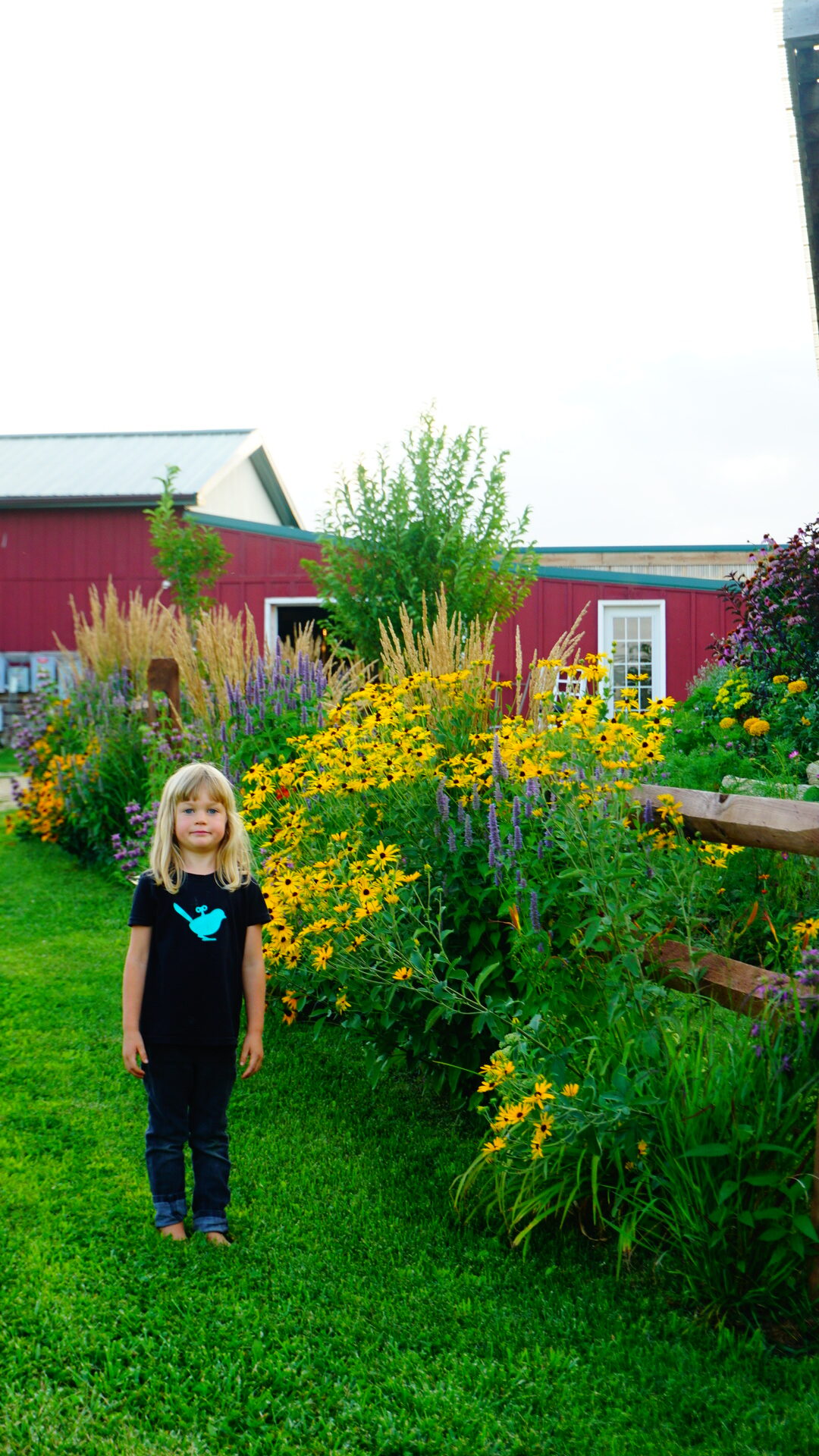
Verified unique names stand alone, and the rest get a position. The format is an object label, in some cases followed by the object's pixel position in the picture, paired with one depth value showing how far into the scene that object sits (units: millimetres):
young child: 2924
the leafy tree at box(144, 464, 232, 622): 13188
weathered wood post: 8258
